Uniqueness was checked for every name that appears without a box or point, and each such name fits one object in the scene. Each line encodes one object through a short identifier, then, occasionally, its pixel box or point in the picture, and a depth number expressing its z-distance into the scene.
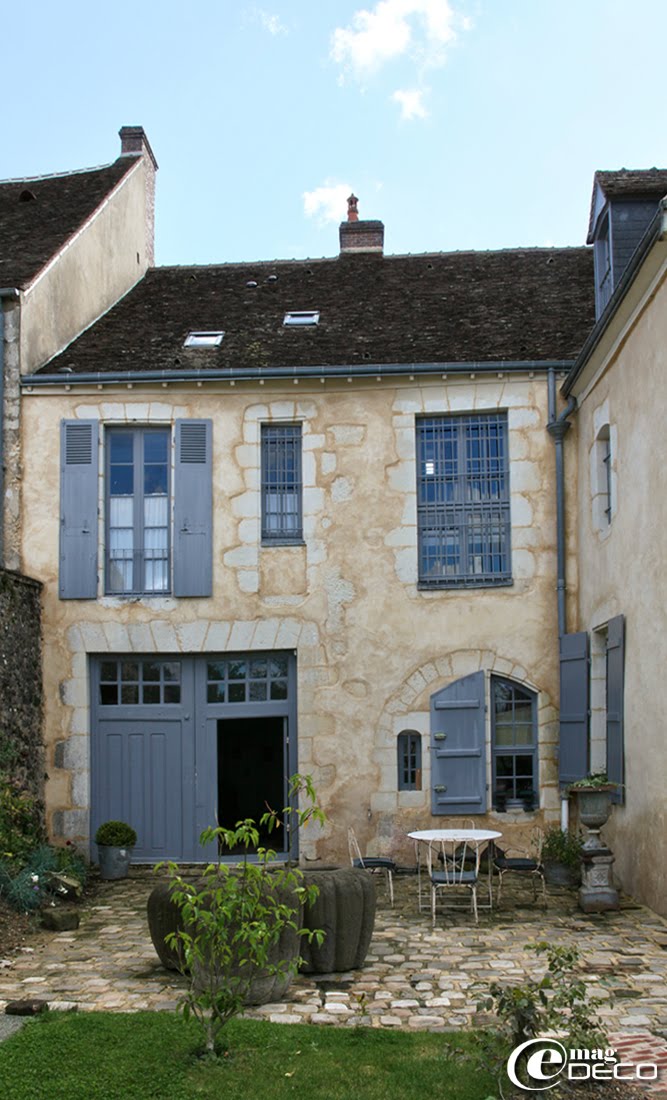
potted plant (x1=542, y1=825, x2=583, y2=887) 9.88
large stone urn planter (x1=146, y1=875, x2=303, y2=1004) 6.32
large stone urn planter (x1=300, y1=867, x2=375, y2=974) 6.94
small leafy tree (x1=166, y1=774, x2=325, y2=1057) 5.24
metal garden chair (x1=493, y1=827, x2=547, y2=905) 9.20
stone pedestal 8.59
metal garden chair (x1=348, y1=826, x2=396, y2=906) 9.51
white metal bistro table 8.62
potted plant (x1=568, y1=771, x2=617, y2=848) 8.83
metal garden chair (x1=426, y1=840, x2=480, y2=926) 8.42
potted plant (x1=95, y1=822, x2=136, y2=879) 10.88
